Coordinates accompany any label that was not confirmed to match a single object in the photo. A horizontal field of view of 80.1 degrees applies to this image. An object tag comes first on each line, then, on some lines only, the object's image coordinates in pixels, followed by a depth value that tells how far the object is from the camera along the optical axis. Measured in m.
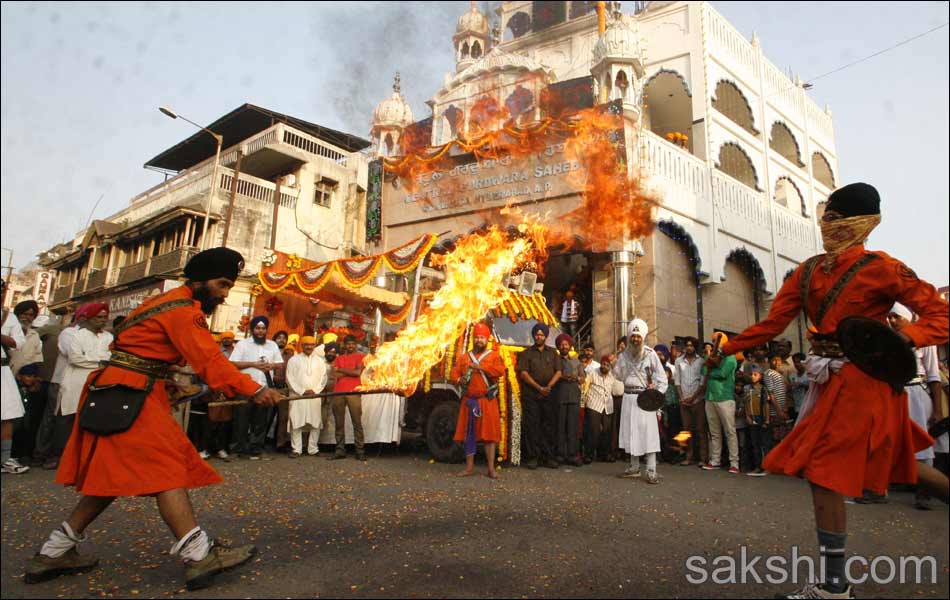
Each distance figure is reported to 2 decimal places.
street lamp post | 21.77
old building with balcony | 22.95
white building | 16.84
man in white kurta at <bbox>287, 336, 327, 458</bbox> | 8.86
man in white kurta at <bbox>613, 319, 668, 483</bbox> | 7.09
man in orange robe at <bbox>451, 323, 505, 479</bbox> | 7.13
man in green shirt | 8.23
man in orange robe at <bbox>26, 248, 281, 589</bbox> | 3.05
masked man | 2.67
